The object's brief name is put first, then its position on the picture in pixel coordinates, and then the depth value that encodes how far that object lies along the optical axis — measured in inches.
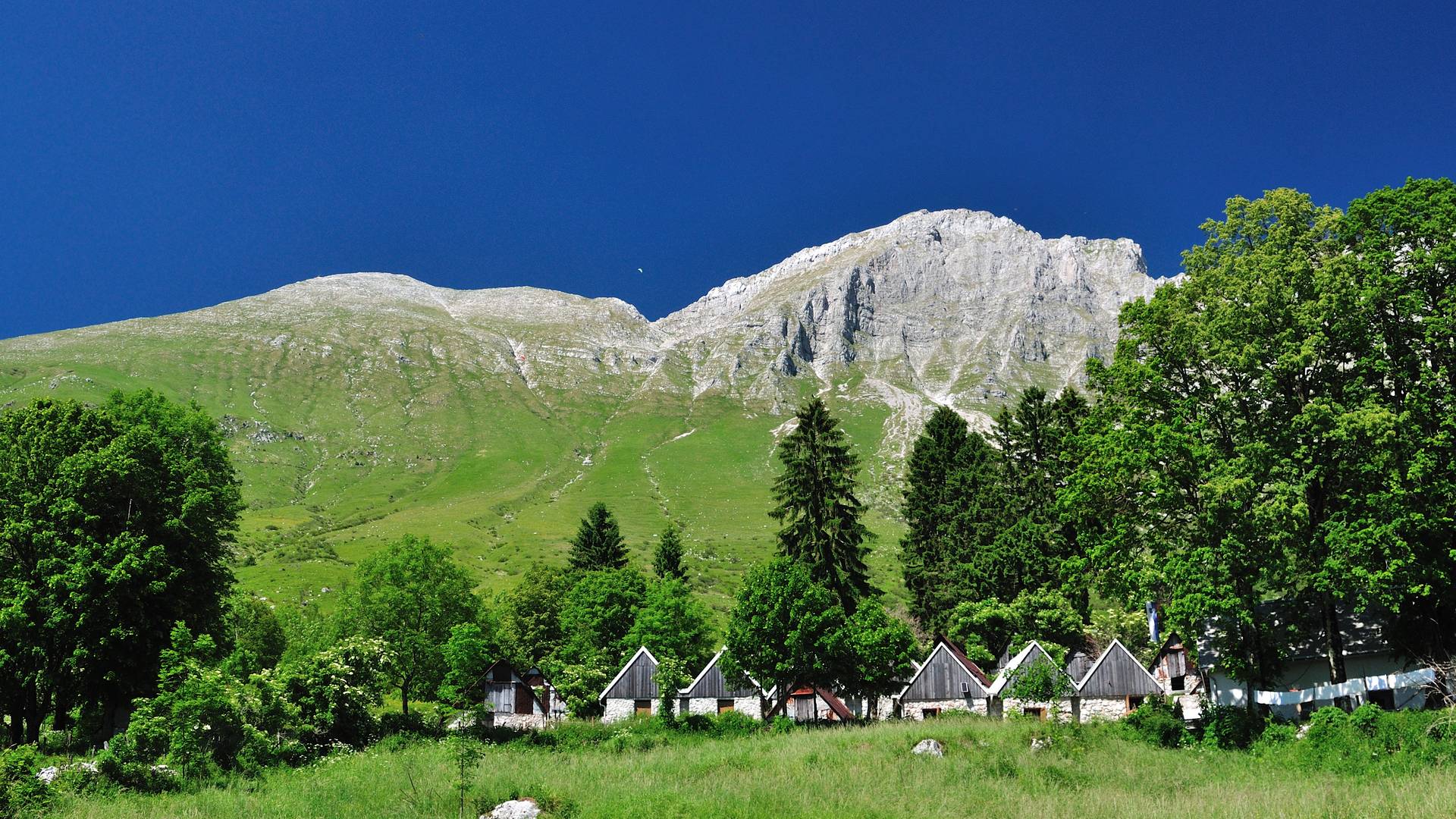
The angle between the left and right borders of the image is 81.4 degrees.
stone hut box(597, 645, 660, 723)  2053.4
